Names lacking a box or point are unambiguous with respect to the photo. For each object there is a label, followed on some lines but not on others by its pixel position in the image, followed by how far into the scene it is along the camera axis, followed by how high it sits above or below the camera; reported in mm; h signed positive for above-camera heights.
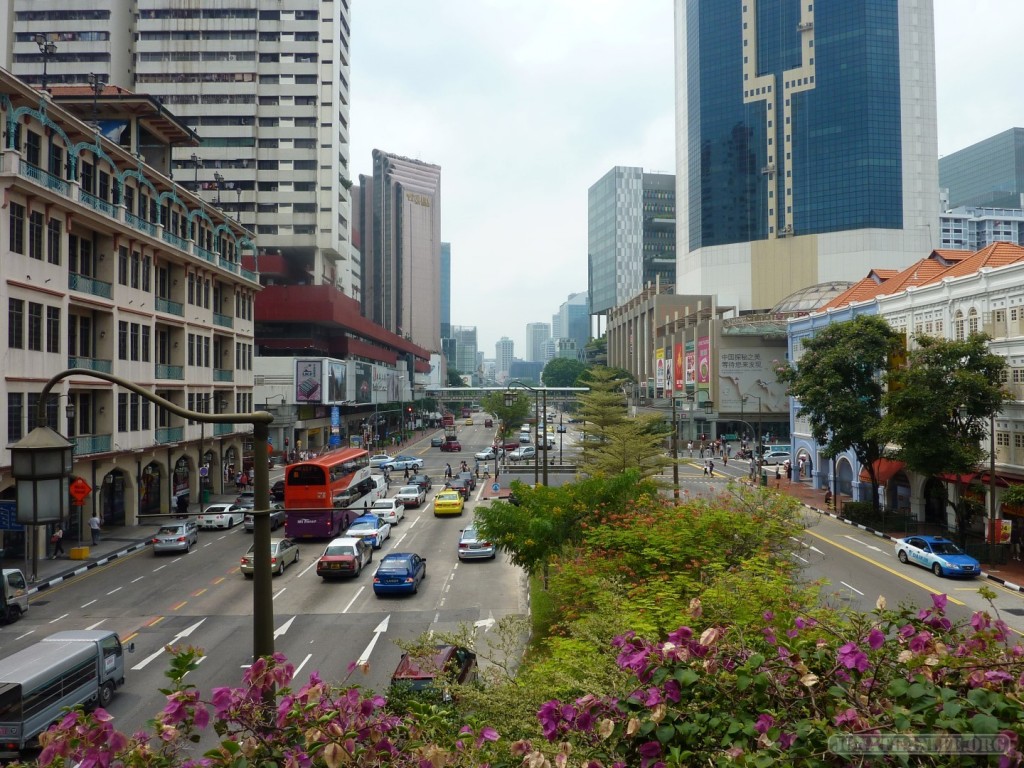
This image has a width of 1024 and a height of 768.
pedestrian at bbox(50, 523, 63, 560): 31630 -6291
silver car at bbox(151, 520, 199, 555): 32750 -6520
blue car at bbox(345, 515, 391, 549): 32938 -6389
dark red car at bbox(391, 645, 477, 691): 13695 -5520
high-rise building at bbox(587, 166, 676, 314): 196375 +42643
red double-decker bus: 34344 -4817
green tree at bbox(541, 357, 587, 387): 186875 +5002
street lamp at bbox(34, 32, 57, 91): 34312 +17255
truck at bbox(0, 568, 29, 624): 22623 -6466
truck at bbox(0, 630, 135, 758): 12977 -5608
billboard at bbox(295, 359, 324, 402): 72688 +1397
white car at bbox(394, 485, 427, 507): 45938 -6543
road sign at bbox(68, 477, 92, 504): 29797 -3816
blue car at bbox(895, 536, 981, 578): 27203 -6552
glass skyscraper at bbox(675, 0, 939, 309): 113250 +39847
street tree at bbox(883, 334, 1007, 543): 29406 -696
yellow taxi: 42406 -6568
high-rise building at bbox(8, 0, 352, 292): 81938 +36299
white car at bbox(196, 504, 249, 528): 39125 -6857
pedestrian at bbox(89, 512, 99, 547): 33719 -6149
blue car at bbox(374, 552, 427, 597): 25344 -6444
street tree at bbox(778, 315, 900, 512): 36781 +264
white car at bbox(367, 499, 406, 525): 38238 -6333
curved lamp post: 7781 -969
